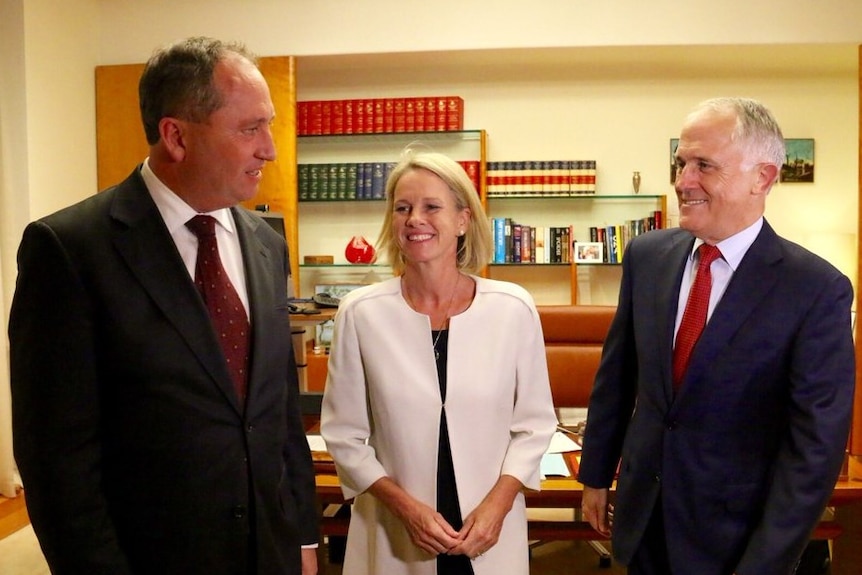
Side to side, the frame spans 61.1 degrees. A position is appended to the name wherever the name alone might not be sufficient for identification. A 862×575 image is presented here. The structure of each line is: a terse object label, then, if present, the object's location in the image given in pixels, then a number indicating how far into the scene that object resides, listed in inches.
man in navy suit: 55.2
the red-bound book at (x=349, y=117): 205.9
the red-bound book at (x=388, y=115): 204.7
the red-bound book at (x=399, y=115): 204.2
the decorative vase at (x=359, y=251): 206.8
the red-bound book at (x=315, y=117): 206.8
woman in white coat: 66.5
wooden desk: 81.8
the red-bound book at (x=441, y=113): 204.4
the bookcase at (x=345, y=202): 209.0
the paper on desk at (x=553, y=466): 85.7
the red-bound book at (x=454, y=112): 203.9
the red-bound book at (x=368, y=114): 205.2
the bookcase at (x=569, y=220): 209.9
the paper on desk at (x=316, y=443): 91.6
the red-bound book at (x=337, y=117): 206.2
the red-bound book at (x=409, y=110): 204.4
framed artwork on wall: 209.0
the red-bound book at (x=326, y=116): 206.5
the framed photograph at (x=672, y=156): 209.2
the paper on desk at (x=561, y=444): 94.7
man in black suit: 45.2
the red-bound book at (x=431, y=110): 204.7
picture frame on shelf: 203.9
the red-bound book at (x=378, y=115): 204.8
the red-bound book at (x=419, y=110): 204.7
